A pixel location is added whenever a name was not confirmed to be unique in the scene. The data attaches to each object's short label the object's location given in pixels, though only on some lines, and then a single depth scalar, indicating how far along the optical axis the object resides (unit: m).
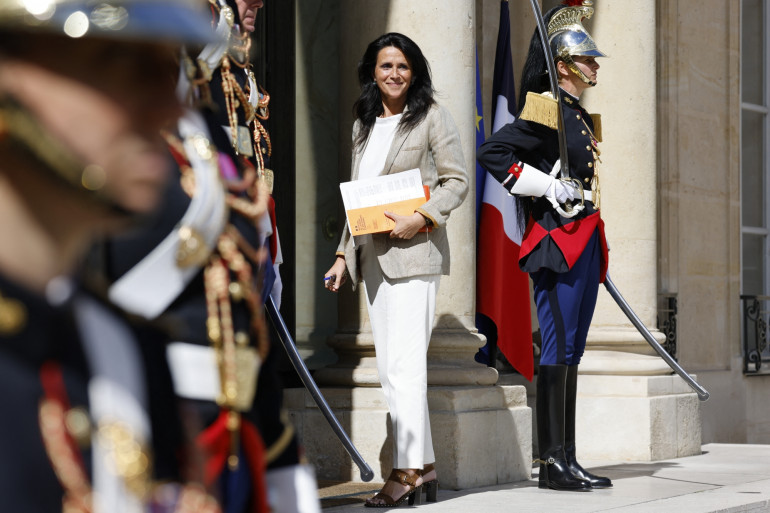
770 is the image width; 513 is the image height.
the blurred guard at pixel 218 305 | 2.16
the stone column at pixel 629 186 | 15.85
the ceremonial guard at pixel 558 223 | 11.47
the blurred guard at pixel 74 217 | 1.80
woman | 10.14
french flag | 14.05
